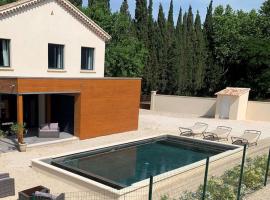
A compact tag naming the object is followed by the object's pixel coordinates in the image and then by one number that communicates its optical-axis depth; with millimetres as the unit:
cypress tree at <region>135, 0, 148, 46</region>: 34181
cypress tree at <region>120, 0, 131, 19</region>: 34224
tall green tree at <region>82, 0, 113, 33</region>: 28269
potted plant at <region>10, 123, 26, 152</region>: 13349
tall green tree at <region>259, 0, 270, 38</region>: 39366
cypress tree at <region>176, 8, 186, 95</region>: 34815
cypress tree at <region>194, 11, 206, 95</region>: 36907
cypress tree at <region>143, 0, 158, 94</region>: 33876
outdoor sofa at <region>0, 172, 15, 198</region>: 8680
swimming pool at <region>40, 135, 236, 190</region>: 11061
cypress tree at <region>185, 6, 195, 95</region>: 36382
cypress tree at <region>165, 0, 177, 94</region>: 34416
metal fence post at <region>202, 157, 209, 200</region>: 7900
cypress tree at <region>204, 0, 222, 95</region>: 38146
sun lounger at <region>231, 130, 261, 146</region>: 16228
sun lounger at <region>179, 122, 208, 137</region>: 18247
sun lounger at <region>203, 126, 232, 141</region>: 17554
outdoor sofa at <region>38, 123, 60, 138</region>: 15413
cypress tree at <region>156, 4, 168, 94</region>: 34346
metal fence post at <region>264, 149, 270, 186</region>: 9805
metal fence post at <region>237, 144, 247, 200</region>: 8516
